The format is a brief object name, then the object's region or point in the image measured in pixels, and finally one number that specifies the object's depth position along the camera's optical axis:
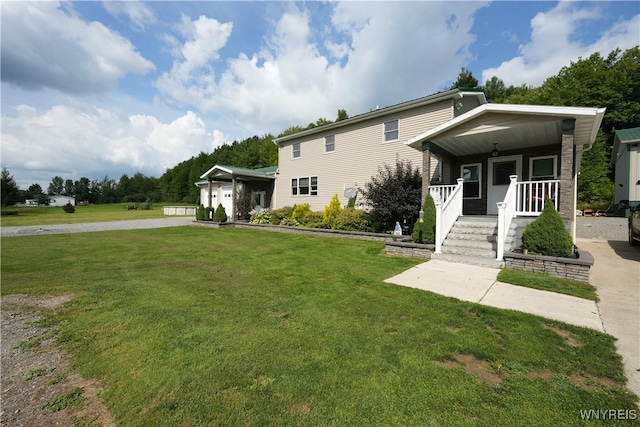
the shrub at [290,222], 14.55
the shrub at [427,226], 7.61
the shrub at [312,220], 13.57
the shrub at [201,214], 18.62
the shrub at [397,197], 10.13
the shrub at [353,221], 11.77
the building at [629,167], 13.51
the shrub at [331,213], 12.95
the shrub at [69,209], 34.03
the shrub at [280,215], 15.47
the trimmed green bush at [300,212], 14.67
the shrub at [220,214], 16.86
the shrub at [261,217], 16.03
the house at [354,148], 11.49
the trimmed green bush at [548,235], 5.66
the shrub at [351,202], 13.87
